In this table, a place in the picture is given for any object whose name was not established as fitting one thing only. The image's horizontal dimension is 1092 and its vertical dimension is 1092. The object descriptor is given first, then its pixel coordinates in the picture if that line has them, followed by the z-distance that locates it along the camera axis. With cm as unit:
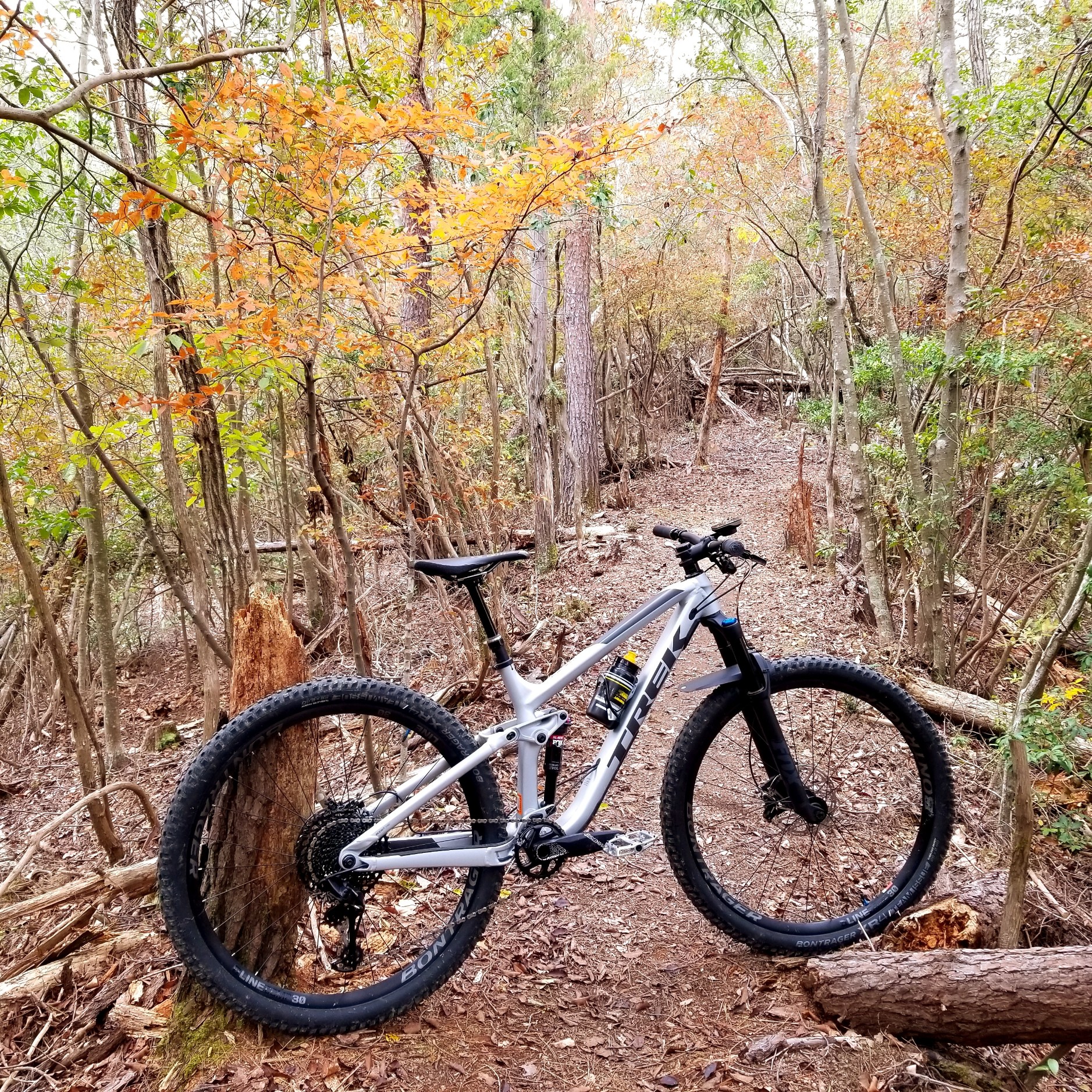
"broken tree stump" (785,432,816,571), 819
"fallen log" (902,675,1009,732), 455
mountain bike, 213
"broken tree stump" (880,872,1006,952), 255
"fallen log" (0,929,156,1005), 221
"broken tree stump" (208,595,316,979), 214
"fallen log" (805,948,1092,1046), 195
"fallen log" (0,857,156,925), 260
